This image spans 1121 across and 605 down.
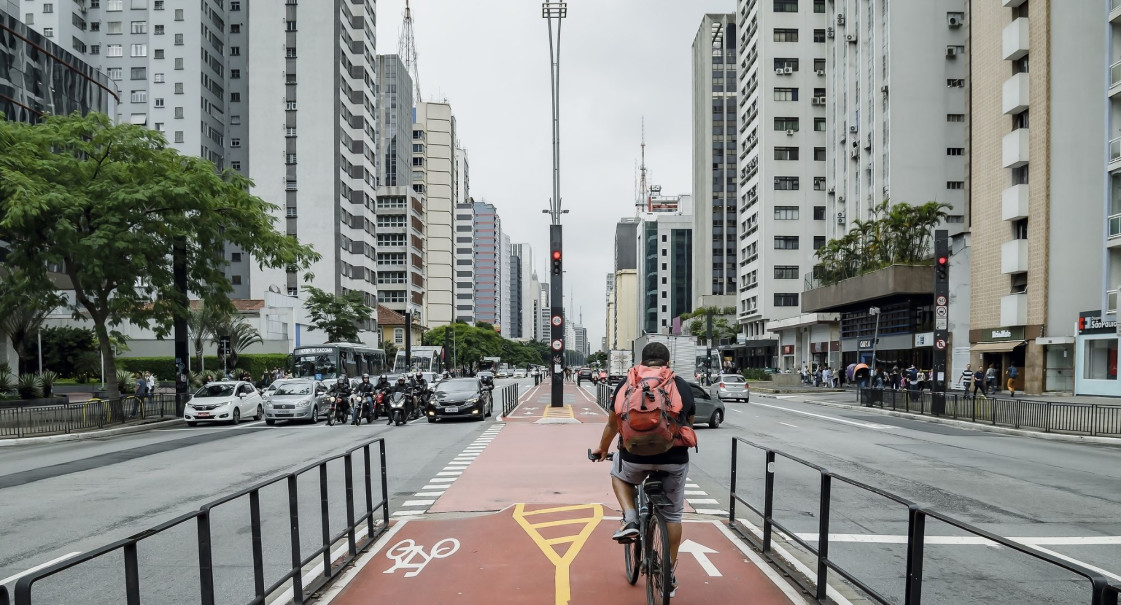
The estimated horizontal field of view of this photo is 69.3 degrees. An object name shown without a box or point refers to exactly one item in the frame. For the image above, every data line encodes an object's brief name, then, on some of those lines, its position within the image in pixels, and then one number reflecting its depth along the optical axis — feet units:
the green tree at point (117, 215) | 76.48
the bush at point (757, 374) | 235.61
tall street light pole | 94.86
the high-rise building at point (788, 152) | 266.57
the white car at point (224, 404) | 89.61
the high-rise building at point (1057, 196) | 111.65
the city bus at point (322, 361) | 134.31
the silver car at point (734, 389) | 133.28
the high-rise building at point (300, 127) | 261.65
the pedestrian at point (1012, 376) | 129.08
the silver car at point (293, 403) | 91.25
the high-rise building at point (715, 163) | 390.21
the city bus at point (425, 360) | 234.72
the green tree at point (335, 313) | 216.13
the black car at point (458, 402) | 88.89
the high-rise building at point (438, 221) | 437.99
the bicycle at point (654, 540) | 17.62
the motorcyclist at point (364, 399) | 88.89
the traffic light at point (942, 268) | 96.17
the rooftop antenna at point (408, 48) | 588.91
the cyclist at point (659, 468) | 18.95
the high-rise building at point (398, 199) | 365.20
